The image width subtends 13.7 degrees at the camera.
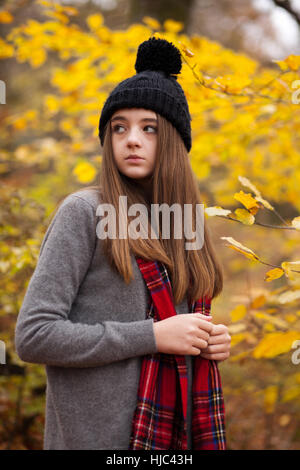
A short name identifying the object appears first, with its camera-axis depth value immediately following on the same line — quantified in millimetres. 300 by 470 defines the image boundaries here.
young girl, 2284
